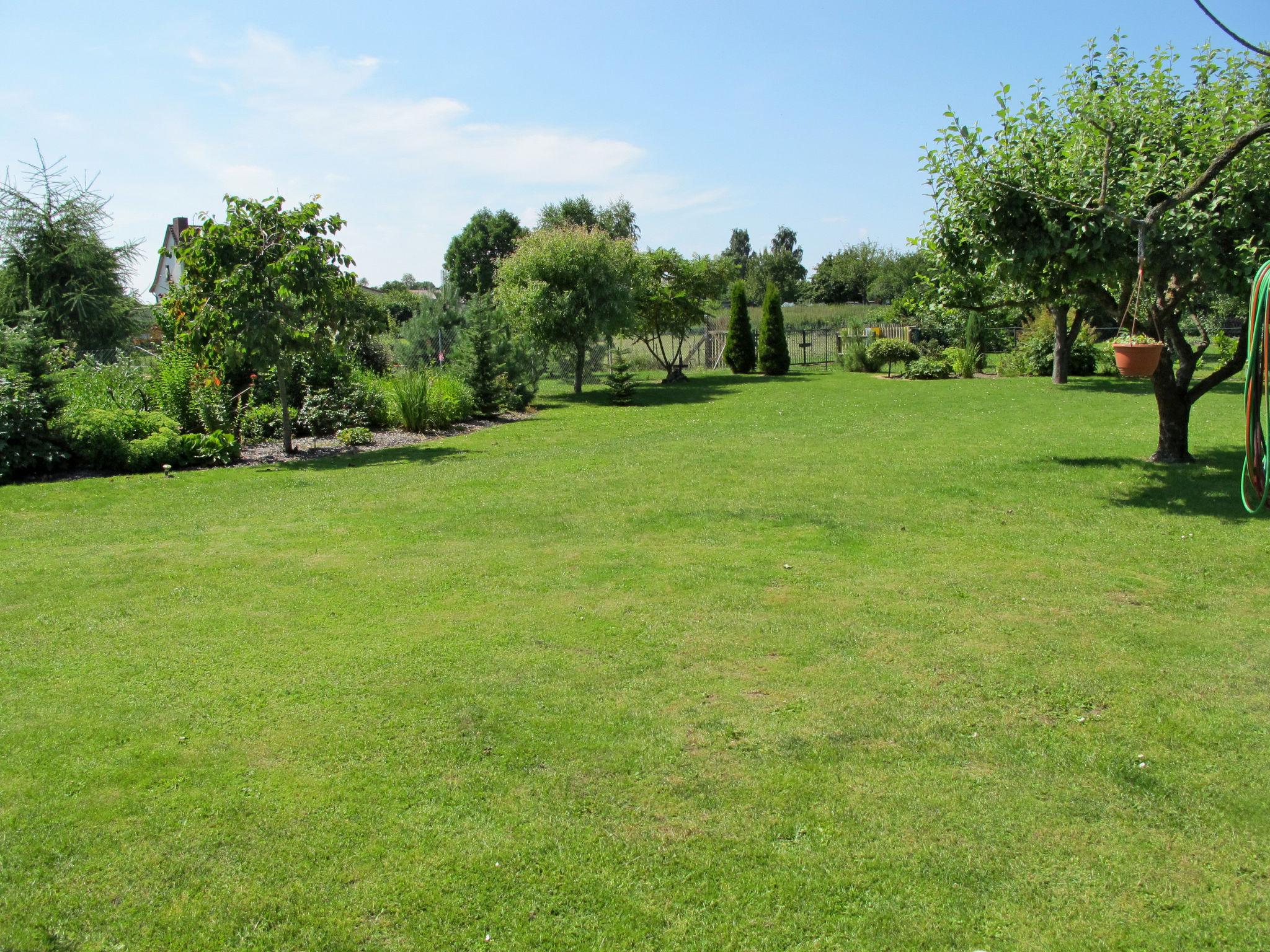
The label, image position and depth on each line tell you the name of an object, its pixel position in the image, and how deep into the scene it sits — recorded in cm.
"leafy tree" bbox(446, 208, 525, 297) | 6188
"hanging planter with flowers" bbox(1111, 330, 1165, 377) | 730
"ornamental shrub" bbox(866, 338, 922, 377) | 2881
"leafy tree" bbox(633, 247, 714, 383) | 2684
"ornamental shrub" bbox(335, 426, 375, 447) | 1403
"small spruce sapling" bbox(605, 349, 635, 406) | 2086
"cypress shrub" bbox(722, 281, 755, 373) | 3058
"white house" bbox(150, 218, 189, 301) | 3797
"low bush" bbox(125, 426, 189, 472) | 1141
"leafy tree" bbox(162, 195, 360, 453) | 1221
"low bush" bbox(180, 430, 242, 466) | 1212
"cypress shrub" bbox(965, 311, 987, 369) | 2775
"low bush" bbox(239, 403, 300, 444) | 1427
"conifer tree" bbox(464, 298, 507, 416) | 1839
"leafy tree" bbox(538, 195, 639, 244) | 4912
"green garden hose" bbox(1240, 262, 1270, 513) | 443
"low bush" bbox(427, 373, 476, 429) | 1598
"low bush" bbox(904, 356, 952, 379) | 2589
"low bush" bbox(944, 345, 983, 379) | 2617
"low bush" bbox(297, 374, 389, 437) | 1507
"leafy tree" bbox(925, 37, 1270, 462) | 816
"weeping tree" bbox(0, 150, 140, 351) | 1792
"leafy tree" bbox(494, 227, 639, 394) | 2144
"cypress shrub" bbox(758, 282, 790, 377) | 2948
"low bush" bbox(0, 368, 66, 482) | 1064
